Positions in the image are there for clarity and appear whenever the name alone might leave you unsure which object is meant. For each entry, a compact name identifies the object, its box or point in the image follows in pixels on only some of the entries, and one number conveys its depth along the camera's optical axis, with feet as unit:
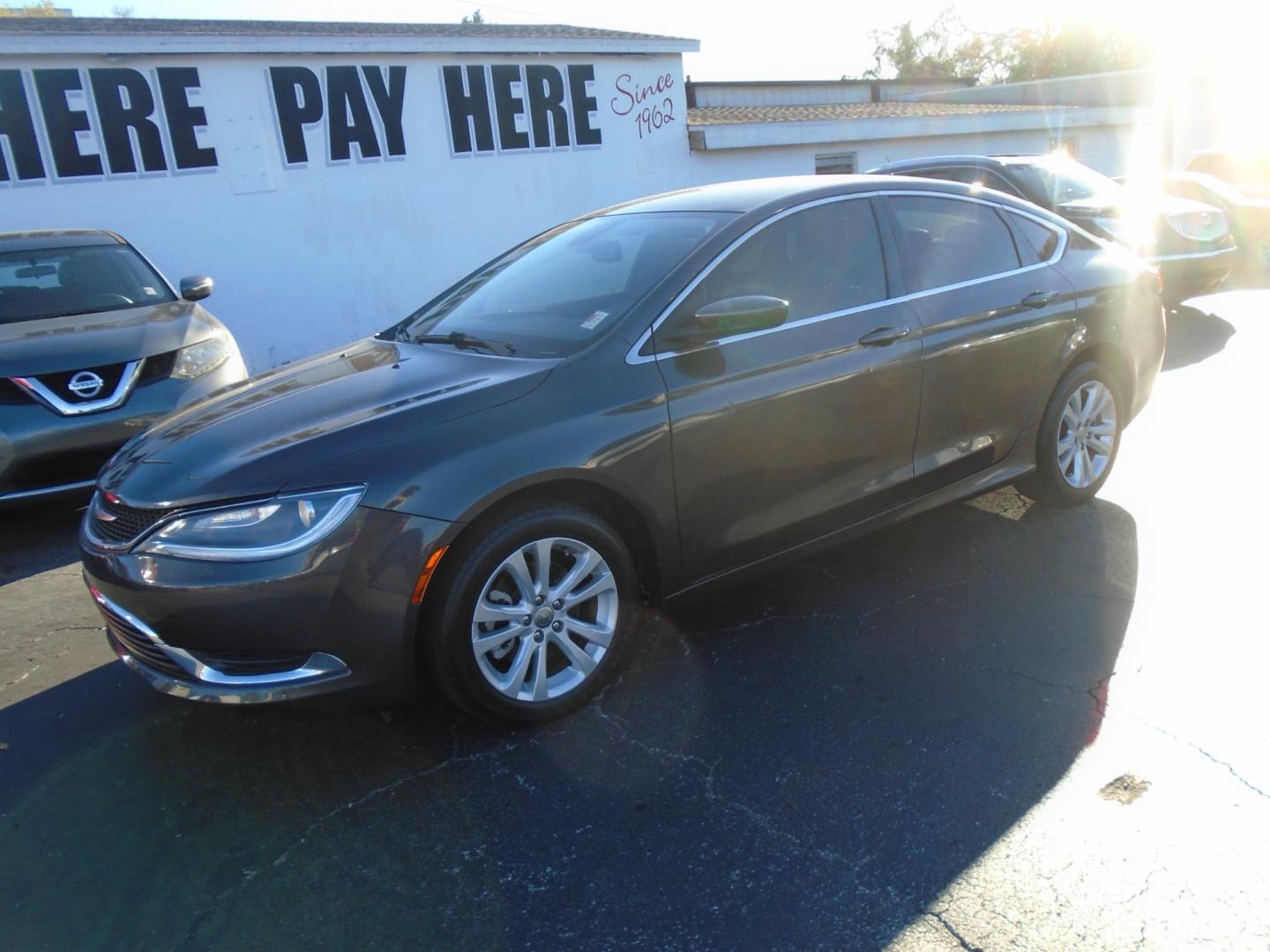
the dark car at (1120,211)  28.76
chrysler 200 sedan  9.45
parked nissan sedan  16.94
